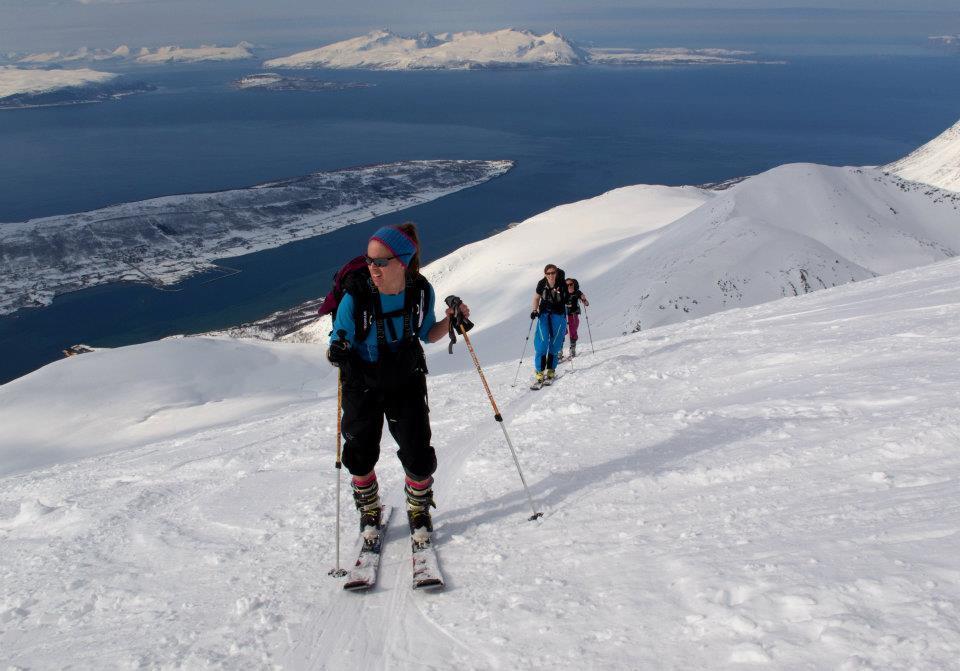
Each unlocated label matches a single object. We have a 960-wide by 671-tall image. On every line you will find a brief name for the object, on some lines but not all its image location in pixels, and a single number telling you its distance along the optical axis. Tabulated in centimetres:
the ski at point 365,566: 454
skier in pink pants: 1227
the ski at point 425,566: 443
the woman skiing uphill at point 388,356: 473
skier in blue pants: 1166
